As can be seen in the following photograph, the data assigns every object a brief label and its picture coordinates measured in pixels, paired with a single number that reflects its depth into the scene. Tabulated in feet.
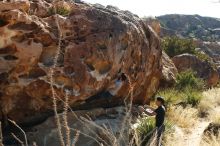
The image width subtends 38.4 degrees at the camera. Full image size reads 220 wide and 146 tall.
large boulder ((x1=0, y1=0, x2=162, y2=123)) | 21.76
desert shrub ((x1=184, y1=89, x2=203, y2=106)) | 39.95
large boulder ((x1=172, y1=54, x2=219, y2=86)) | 62.71
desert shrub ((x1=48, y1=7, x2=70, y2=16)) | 25.85
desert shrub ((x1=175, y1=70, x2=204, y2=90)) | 46.02
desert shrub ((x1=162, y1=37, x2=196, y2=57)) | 73.87
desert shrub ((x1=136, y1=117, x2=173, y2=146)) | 26.51
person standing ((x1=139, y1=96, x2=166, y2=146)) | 22.66
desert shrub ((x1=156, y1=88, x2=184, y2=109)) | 36.28
